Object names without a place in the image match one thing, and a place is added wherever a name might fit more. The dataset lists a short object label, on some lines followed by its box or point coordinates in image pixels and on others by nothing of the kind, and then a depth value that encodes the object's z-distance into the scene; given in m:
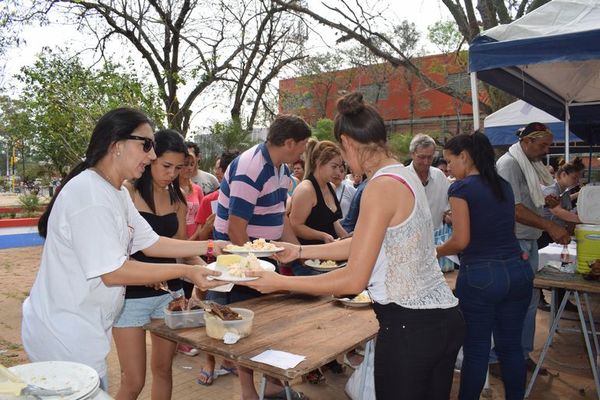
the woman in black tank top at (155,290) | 2.44
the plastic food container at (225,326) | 2.11
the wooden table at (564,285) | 3.19
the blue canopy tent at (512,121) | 7.84
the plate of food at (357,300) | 2.68
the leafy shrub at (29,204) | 13.63
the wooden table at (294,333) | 1.95
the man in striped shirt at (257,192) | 2.93
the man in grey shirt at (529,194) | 3.54
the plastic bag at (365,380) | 2.39
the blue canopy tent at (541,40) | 3.12
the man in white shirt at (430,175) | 4.34
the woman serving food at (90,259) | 1.66
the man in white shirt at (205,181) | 5.81
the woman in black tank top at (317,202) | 3.76
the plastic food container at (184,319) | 2.26
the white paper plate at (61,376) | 1.19
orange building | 25.86
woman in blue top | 2.73
